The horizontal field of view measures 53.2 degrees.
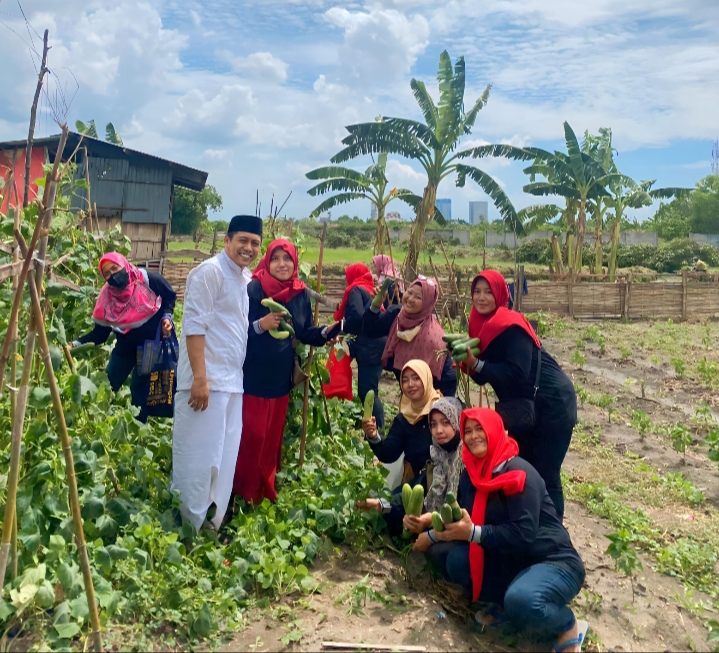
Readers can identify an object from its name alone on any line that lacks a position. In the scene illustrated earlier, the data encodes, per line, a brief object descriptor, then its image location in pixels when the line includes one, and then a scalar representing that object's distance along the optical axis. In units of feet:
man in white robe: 11.00
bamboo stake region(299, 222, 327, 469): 14.15
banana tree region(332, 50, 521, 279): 40.55
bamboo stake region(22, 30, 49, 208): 7.26
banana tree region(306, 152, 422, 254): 47.93
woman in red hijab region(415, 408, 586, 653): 9.43
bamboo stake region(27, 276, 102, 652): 7.59
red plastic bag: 16.15
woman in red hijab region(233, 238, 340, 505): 12.55
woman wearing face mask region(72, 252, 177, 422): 14.26
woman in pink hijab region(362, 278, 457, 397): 14.35
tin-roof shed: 48.08
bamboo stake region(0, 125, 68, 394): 7.30
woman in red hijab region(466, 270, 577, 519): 11.52
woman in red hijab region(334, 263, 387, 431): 15.66
